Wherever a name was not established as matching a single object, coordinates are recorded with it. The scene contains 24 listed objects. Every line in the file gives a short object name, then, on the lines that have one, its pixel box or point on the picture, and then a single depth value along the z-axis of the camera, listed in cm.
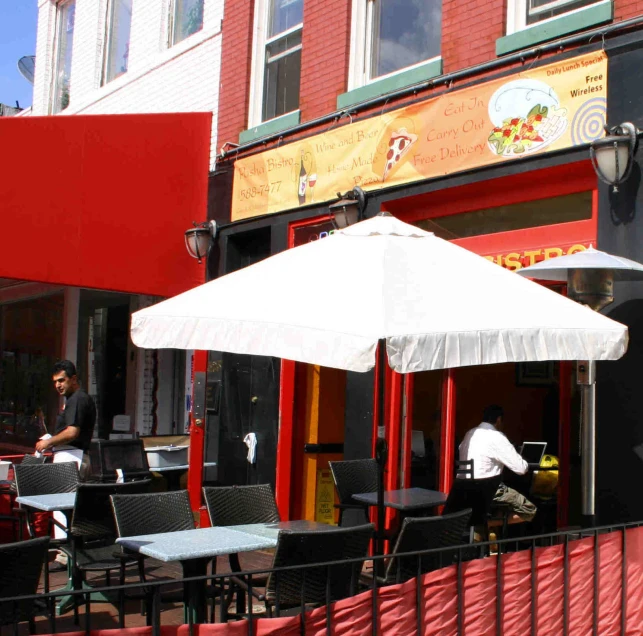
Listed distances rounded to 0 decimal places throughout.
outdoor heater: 529
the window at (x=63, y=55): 1411
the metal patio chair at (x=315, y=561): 398
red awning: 862
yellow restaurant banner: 623
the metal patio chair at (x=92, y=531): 552
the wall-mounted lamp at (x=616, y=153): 574
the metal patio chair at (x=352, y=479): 659
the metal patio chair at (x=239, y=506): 537
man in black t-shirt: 720
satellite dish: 1652
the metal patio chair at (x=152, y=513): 493
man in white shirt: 692
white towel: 932
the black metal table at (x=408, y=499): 585
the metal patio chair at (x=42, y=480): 634
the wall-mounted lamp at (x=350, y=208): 794
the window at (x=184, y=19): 1098
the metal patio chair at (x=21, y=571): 375
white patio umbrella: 391
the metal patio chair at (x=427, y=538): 438
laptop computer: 787
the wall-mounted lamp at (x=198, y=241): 977
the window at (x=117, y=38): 1248
